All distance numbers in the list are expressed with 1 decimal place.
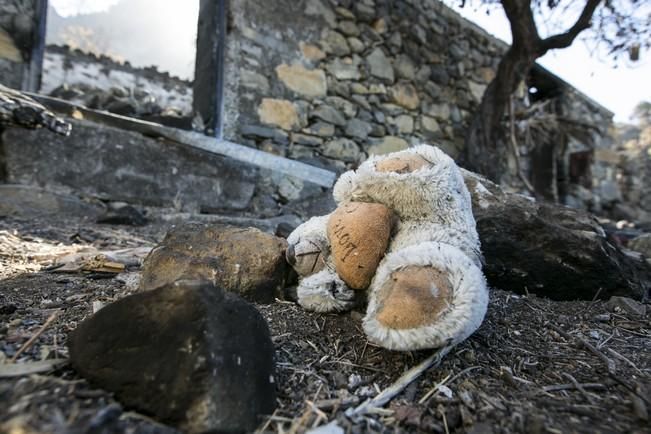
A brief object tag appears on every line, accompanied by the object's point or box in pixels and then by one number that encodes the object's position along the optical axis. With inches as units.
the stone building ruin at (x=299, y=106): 89.0
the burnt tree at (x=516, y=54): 133.5
